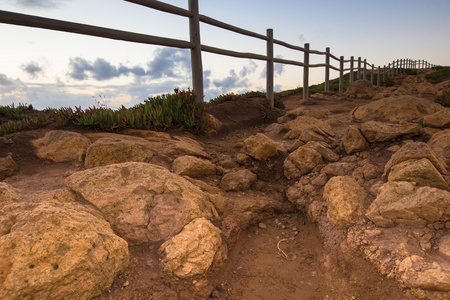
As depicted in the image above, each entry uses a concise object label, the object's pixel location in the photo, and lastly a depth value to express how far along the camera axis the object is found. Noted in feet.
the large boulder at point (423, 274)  6.49
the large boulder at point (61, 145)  13.51
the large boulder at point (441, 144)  10.59
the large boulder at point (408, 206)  8.02
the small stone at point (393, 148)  12.15
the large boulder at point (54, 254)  5.96
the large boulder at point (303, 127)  15.55
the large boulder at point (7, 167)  11.74
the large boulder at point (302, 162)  13.00
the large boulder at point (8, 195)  8.32
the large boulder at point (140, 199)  8.43
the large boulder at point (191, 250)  7.64
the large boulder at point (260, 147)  14.14
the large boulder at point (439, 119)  12.76
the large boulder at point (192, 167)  12.26
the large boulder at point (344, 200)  9.36
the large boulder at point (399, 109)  17.25
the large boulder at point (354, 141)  12.92
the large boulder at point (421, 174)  8.61
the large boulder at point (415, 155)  9.36
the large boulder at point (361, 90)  44.04
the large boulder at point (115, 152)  11.89
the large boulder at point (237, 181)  12.33
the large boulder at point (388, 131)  12.64
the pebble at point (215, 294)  7.84
